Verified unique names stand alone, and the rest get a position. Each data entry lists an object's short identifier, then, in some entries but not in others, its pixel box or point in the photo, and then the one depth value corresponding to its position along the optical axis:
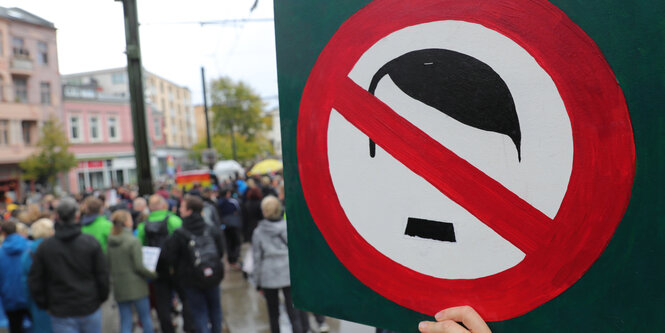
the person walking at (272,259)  4.71
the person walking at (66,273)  3.89
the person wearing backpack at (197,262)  4.50
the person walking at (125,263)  4.75
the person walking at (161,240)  5.00
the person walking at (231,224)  8.50
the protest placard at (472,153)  0.67
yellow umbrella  19.27
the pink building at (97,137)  32.72
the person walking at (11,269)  4.78
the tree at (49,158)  26.69
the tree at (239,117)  42.75
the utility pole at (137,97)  6.94
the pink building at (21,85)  27.05
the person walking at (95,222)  5.22
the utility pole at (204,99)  20.22
